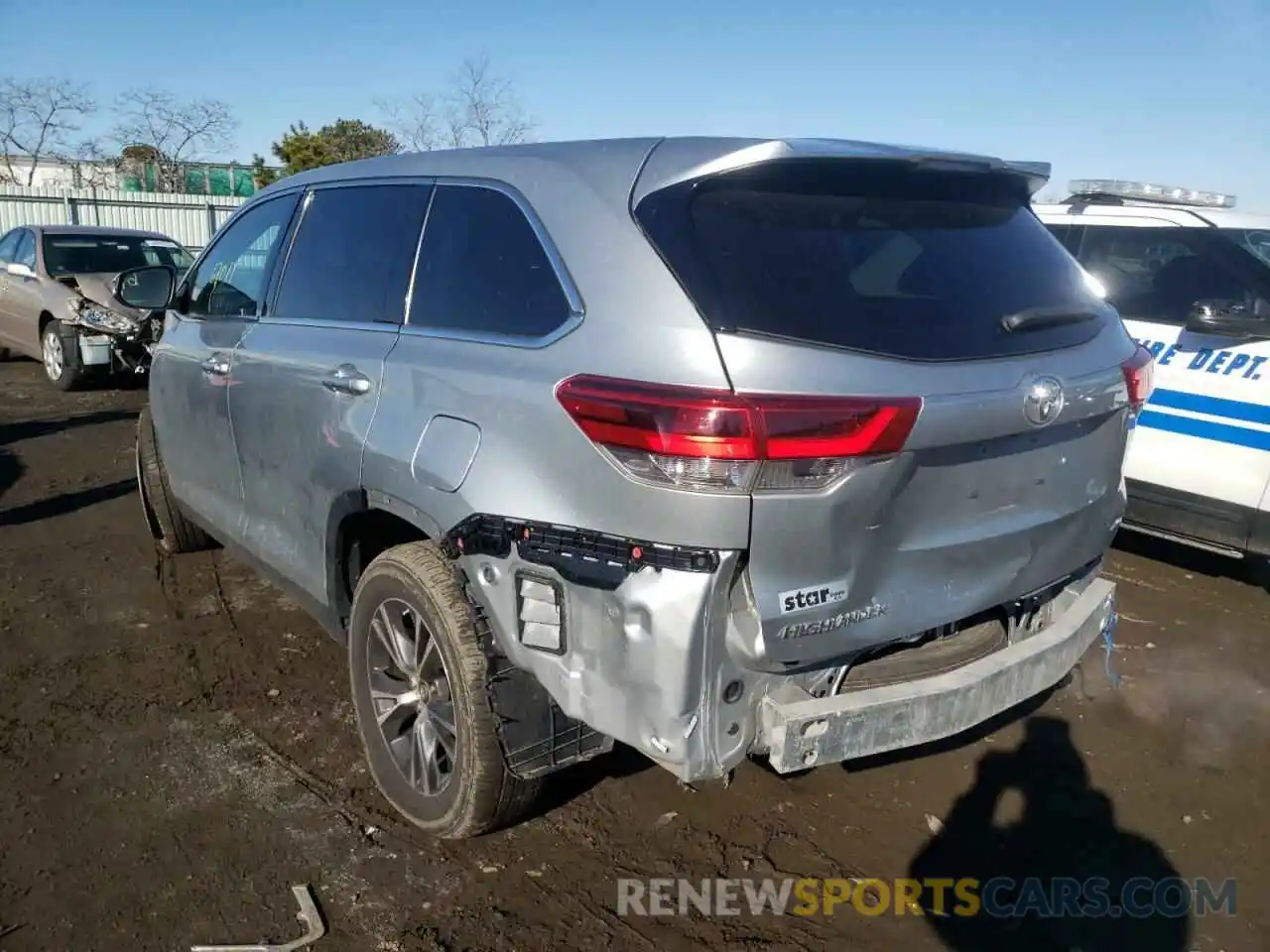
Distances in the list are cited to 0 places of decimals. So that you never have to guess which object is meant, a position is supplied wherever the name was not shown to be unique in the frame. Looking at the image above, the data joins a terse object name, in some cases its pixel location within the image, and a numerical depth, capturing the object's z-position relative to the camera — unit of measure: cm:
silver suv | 213
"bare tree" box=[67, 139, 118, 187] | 3023
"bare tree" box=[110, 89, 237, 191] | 2842
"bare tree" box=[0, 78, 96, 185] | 3050
